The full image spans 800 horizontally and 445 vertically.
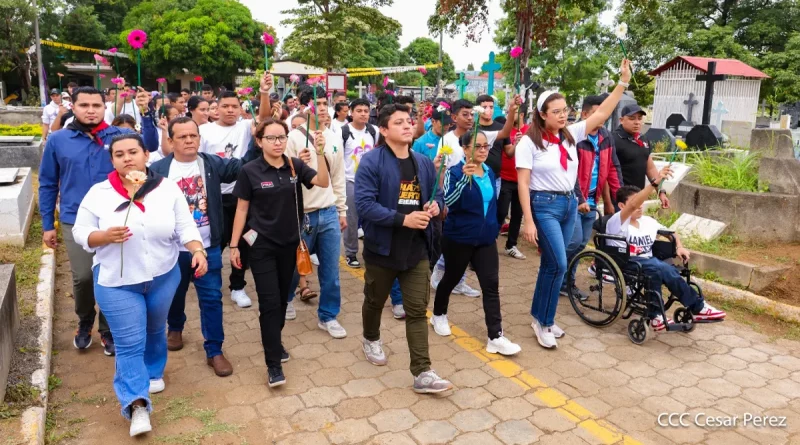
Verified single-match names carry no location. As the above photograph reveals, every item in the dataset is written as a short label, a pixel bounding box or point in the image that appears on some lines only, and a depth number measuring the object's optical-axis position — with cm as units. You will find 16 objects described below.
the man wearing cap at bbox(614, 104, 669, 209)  612
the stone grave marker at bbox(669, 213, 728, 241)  659
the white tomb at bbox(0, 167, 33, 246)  650
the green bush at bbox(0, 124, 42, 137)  1393
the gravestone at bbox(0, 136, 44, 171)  1084
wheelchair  479
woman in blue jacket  441
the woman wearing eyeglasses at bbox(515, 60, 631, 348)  455
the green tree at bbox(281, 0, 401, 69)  2320
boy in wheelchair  475
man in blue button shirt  419
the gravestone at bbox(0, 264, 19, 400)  370
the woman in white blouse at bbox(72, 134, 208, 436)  334
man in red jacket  557
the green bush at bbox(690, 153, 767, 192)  709
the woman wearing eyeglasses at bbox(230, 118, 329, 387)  403
